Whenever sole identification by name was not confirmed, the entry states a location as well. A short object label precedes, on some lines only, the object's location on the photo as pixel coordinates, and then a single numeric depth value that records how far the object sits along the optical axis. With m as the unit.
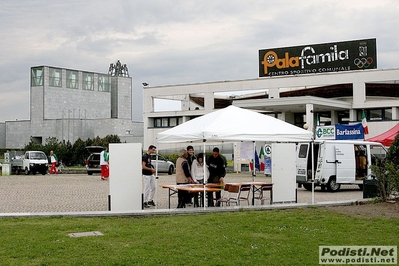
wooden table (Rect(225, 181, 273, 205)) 15.57
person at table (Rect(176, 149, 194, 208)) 15.92
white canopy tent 14.51
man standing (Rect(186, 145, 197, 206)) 15.73
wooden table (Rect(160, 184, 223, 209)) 14.41
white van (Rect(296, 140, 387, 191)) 22.11
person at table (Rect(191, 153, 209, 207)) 16.05
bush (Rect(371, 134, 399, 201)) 15.47
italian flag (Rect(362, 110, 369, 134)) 32.66
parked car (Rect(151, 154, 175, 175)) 39.62
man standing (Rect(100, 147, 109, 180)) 31.05
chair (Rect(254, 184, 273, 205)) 16.20
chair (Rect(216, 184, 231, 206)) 15.61
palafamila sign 47.00
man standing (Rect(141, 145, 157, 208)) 16.31
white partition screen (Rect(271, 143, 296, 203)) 16.34
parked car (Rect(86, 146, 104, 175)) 37.66
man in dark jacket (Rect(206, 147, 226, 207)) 16.23
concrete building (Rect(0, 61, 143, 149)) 77.31
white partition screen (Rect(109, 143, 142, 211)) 14.53
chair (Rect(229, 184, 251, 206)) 15.51
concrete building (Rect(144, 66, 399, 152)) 43.03
